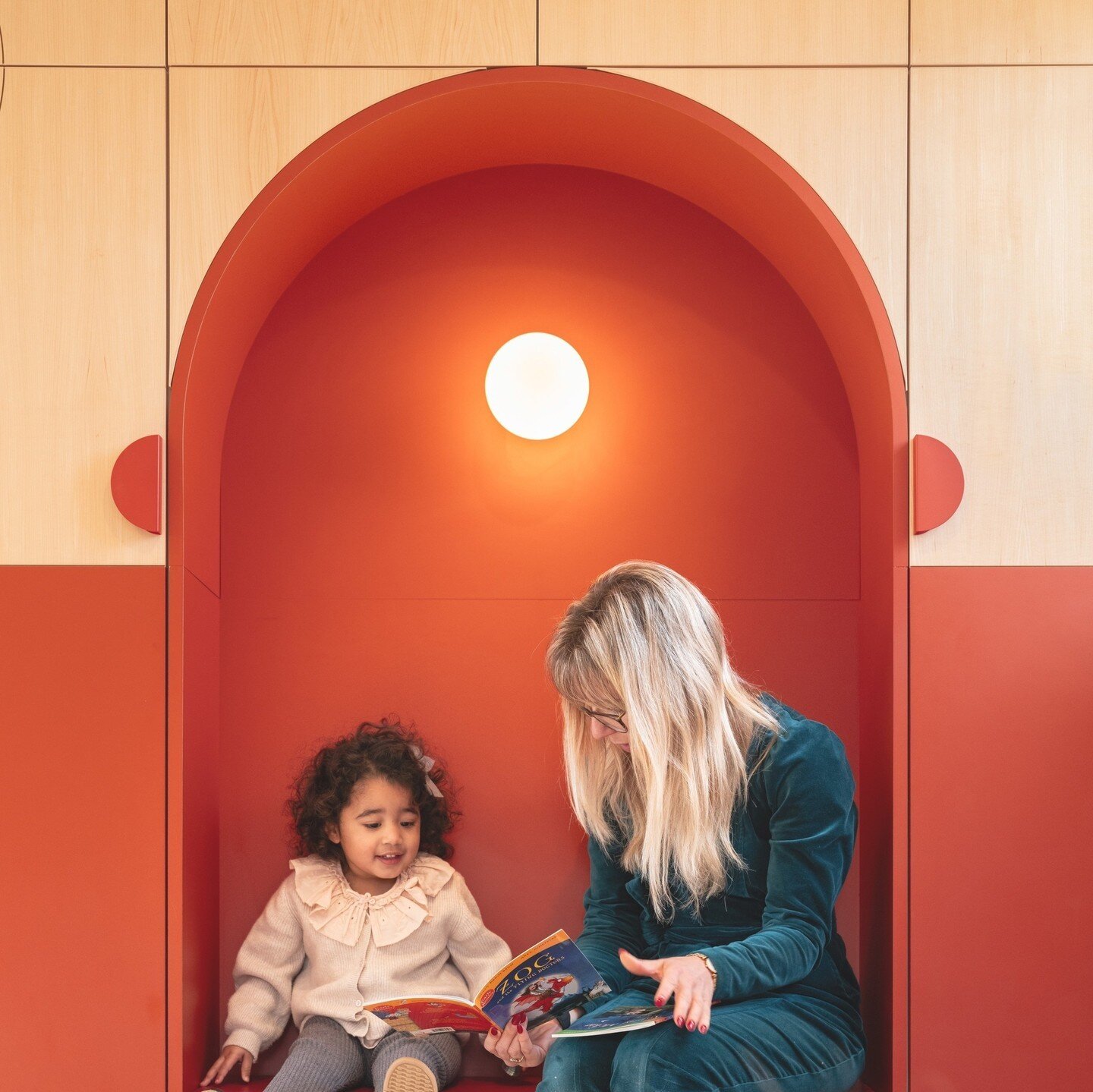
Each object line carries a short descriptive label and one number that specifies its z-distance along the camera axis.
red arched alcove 2.76
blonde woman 2.27
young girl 2.88
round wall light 3.12
